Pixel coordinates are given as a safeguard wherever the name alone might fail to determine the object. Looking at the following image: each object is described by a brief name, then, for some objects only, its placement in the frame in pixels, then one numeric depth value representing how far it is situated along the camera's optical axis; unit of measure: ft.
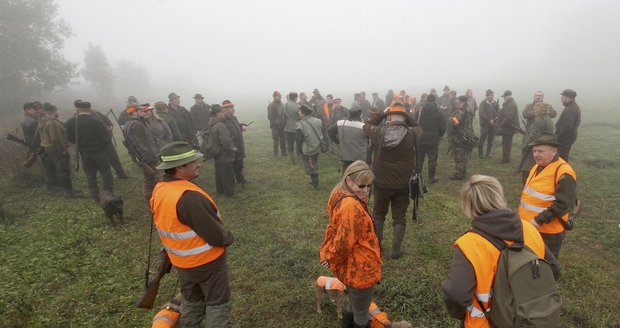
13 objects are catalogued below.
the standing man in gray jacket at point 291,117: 37.81
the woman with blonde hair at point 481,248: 6.91
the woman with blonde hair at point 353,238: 10.14
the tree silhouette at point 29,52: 86.07
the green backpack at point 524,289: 6.66
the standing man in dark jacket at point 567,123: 24.30
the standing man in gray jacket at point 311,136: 29.43
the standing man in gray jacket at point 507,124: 34.09
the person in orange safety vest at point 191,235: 9.79
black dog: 22.47
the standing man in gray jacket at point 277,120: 39.93
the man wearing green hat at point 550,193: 11.81
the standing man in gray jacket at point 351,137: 23.72
